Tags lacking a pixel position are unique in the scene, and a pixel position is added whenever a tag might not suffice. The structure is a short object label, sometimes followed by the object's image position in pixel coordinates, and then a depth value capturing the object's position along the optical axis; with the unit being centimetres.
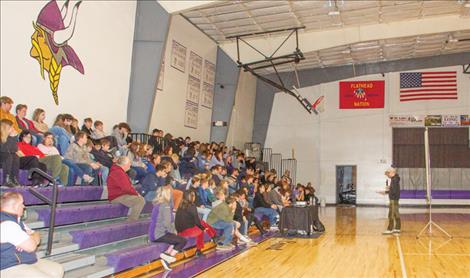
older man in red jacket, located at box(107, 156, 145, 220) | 734
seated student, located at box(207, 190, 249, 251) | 901
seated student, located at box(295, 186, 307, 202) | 1554
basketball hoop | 2281
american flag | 2178
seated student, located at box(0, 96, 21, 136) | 691
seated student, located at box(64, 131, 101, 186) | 781
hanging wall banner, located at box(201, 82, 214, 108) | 1697
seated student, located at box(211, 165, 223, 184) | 1188
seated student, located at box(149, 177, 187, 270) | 697
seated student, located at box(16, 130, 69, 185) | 714
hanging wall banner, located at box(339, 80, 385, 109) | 2272
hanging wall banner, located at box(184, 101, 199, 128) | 1564
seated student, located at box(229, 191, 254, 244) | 964
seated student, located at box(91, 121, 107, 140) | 995
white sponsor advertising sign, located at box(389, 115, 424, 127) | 2217
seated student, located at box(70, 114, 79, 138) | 902
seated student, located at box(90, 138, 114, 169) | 871
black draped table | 1125
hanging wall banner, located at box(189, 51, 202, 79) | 1573
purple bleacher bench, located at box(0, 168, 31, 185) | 678
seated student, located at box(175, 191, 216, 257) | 764
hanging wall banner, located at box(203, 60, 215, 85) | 1697
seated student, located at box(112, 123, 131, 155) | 1055
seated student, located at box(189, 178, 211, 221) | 932
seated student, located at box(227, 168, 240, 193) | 1278
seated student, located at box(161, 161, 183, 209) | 878
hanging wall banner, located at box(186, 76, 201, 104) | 1570
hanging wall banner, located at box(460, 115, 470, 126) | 2164
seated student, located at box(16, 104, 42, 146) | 756
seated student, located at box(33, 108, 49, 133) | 809
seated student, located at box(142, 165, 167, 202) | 850
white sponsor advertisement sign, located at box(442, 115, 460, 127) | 2173
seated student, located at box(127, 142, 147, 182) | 955
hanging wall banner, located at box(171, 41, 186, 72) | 1449
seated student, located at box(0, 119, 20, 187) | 598
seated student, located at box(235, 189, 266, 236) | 1055
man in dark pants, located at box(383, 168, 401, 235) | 1175
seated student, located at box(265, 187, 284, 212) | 1284
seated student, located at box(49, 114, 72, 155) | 823
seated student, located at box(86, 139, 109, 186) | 851
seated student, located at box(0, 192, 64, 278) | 394
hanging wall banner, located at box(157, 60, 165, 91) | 1373
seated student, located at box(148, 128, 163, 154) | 1201
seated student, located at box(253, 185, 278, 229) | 1207
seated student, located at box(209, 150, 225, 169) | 1385
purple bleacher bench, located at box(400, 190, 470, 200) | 2197
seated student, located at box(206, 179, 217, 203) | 977
